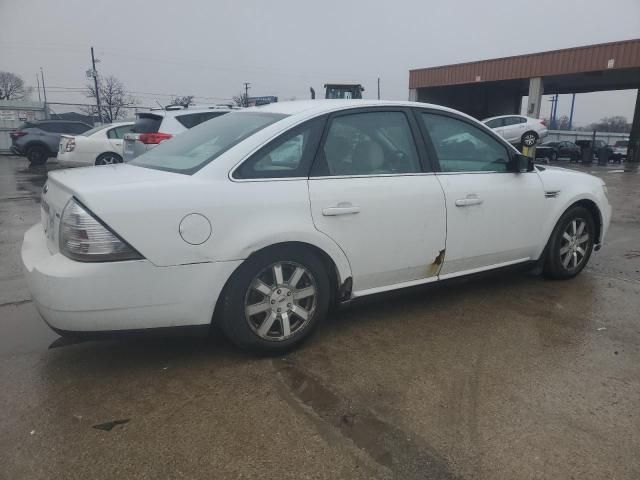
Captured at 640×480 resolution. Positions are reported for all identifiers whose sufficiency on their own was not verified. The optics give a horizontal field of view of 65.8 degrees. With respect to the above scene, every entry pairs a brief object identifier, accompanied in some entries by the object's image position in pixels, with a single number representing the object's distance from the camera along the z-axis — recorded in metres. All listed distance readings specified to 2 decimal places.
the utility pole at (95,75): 34.16
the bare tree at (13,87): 61.69
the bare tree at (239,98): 56.82
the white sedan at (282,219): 2.50
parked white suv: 7.76
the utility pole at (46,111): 27.27
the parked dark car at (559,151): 29.55
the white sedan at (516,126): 20.44
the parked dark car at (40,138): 17.33
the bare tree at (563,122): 92.54
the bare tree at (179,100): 48.03
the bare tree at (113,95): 47.08
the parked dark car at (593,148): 26.16
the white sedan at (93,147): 11.92
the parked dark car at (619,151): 29.96
